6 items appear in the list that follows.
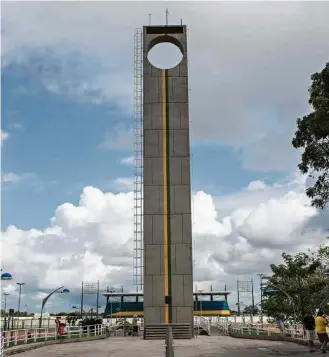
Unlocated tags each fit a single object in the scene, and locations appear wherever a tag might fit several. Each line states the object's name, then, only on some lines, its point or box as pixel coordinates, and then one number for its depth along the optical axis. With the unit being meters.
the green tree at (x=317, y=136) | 20.46
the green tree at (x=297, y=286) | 44.97
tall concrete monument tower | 34.38
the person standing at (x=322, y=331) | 17.95
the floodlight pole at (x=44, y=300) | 34.38
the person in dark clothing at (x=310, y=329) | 19.52
